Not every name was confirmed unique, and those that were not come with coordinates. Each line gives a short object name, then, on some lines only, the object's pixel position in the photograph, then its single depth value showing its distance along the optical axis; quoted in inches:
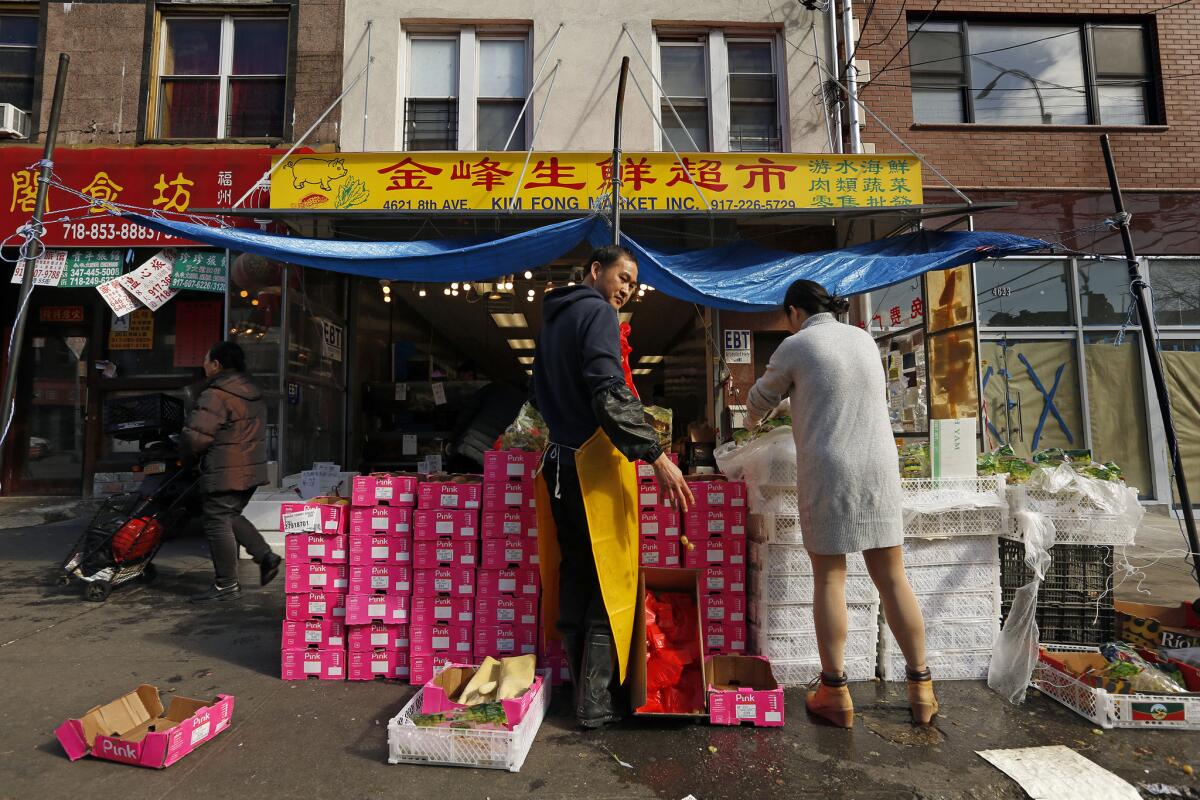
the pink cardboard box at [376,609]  131.1
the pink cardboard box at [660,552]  134.2
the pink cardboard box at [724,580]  131.6
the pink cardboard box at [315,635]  131.1
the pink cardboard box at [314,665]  131.1
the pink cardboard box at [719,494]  133.6
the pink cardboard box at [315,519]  132.2
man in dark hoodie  103.7
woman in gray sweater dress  107.7
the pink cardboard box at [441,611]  132.6
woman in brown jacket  182.7
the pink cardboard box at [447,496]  135.3
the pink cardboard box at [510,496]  135.7
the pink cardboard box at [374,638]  132.3
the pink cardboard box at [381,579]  133.2
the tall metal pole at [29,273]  178.9
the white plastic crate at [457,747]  95.4
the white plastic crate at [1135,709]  107.0
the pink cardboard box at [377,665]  132.0
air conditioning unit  296.8
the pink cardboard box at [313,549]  132.8
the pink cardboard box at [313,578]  132.2
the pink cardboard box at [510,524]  134.9
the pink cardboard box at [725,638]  131.0
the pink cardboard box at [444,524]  134.1
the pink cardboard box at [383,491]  135.4
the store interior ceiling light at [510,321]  415.8
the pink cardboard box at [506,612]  132.2
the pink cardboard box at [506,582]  133.2
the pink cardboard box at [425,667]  130.3
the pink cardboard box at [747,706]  108.2
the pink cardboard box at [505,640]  131.7
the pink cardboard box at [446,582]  133.2
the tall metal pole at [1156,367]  145.2
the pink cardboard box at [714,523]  133.1
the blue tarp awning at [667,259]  188.5
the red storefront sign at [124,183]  276.1
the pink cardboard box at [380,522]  134.7
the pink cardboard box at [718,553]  132.8
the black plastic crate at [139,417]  212.8
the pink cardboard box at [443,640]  131.6
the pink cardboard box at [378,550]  133.9
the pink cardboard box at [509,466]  136.6
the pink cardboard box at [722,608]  131.0
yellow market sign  237.3
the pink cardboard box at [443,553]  134.2
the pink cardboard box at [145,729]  95.6
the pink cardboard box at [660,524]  134.9
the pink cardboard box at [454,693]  98.6
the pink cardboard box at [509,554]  134.0
